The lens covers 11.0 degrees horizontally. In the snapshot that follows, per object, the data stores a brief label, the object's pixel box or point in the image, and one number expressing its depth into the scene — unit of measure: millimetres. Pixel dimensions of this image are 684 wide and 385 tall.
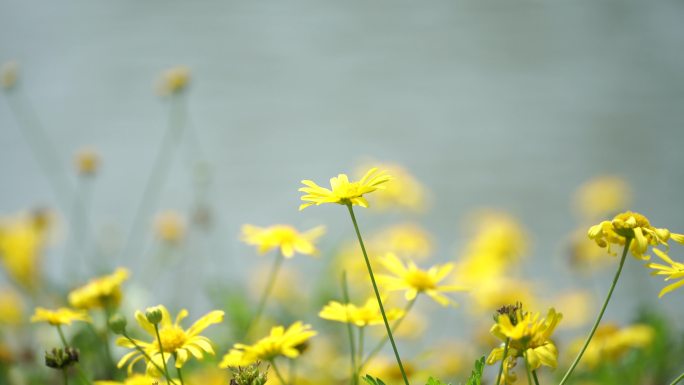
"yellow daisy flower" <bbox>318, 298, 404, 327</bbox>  1878
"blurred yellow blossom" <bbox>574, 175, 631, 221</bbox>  2952
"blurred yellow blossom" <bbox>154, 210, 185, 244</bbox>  2984
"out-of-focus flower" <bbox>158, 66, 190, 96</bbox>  2546
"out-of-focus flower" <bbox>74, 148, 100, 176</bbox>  2674
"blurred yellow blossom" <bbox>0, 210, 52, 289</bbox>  2714
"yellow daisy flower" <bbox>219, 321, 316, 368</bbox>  1860
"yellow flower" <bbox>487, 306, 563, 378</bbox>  1792
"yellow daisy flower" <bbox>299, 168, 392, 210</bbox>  1839
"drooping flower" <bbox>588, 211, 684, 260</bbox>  1821
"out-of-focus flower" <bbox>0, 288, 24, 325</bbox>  2774
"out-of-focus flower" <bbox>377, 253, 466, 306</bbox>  1900
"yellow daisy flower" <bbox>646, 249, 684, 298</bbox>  1816
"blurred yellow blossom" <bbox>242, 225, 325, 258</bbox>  1928
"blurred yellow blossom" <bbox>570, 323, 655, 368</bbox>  2031
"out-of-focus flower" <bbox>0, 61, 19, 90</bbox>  2634
